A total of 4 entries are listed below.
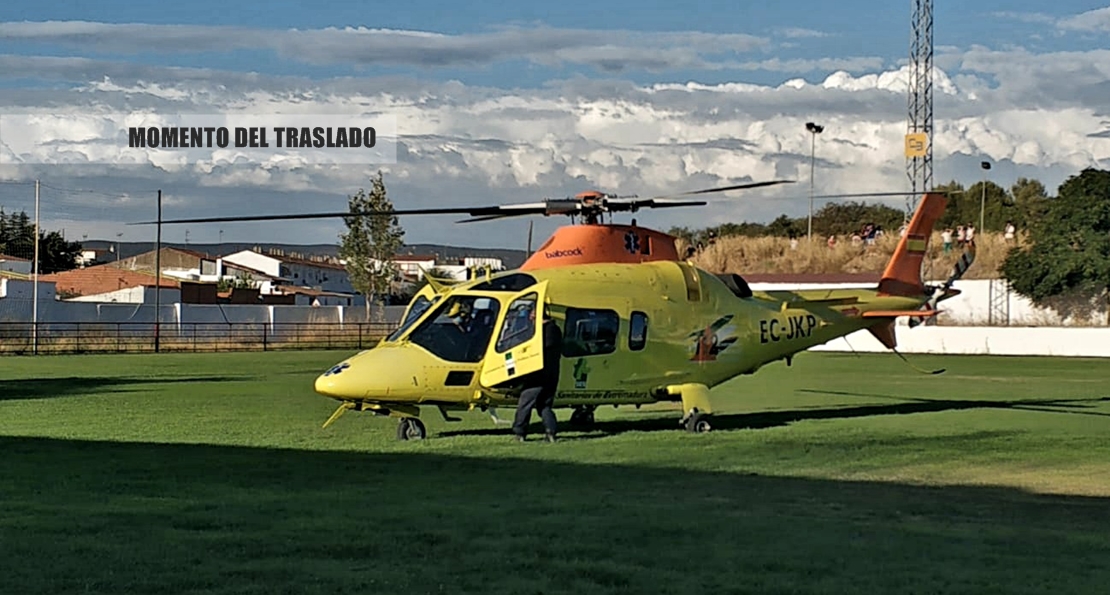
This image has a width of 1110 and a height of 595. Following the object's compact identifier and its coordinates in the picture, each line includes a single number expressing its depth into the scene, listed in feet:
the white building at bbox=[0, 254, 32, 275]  327.26
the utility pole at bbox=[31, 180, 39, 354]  177.99
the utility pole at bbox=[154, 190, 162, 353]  184.53
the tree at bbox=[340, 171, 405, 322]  266.16
